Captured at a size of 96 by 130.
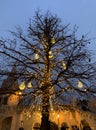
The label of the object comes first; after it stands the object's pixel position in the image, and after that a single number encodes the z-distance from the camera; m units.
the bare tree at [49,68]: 13.28
